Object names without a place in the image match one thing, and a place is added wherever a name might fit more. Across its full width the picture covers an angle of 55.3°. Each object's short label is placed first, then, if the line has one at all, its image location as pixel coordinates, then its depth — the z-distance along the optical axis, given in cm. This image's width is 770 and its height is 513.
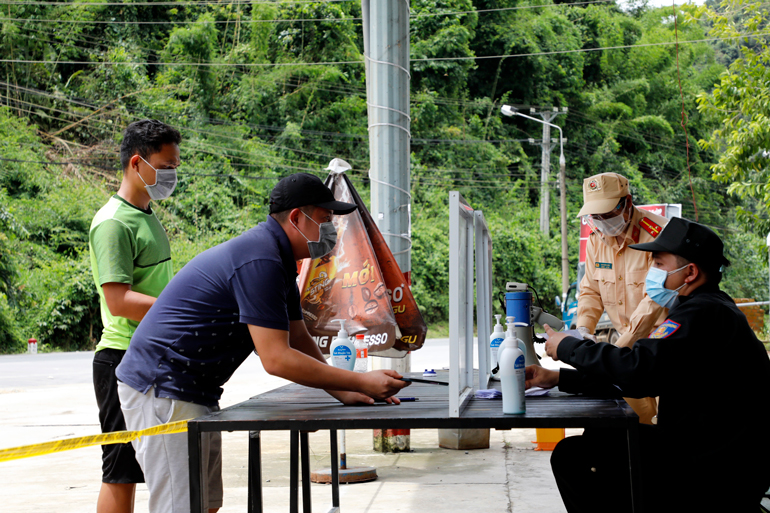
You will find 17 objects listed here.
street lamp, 2741
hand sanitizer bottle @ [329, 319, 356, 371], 358
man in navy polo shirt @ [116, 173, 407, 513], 262
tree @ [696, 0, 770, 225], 1095
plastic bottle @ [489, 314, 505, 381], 327
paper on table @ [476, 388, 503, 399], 304
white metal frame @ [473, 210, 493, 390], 334
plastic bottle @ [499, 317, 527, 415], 244
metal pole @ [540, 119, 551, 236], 3106
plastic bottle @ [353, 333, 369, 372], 369
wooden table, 233
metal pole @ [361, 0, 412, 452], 619
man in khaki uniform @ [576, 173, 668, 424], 405
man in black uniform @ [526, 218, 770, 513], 250
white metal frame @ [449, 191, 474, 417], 244
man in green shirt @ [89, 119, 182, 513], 302
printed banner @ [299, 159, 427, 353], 486
